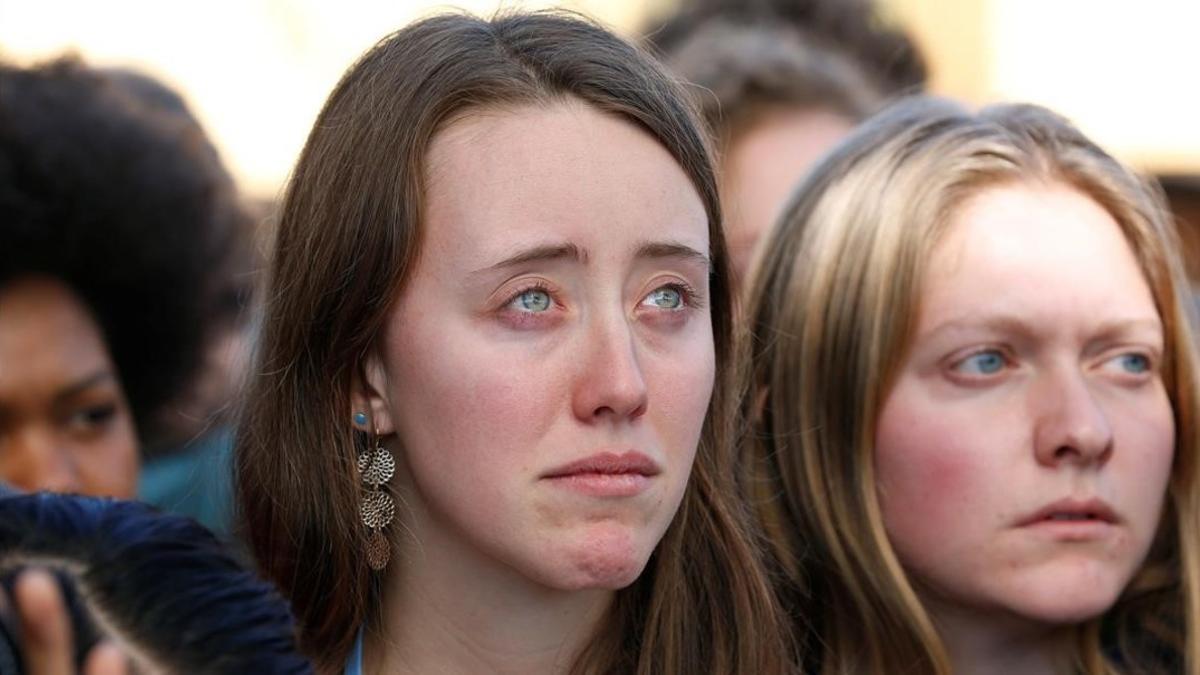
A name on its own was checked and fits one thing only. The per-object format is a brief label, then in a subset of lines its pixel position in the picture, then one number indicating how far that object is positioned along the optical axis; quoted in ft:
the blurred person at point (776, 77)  28.45
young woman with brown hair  15.67
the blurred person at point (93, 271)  23.59
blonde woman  18.98
